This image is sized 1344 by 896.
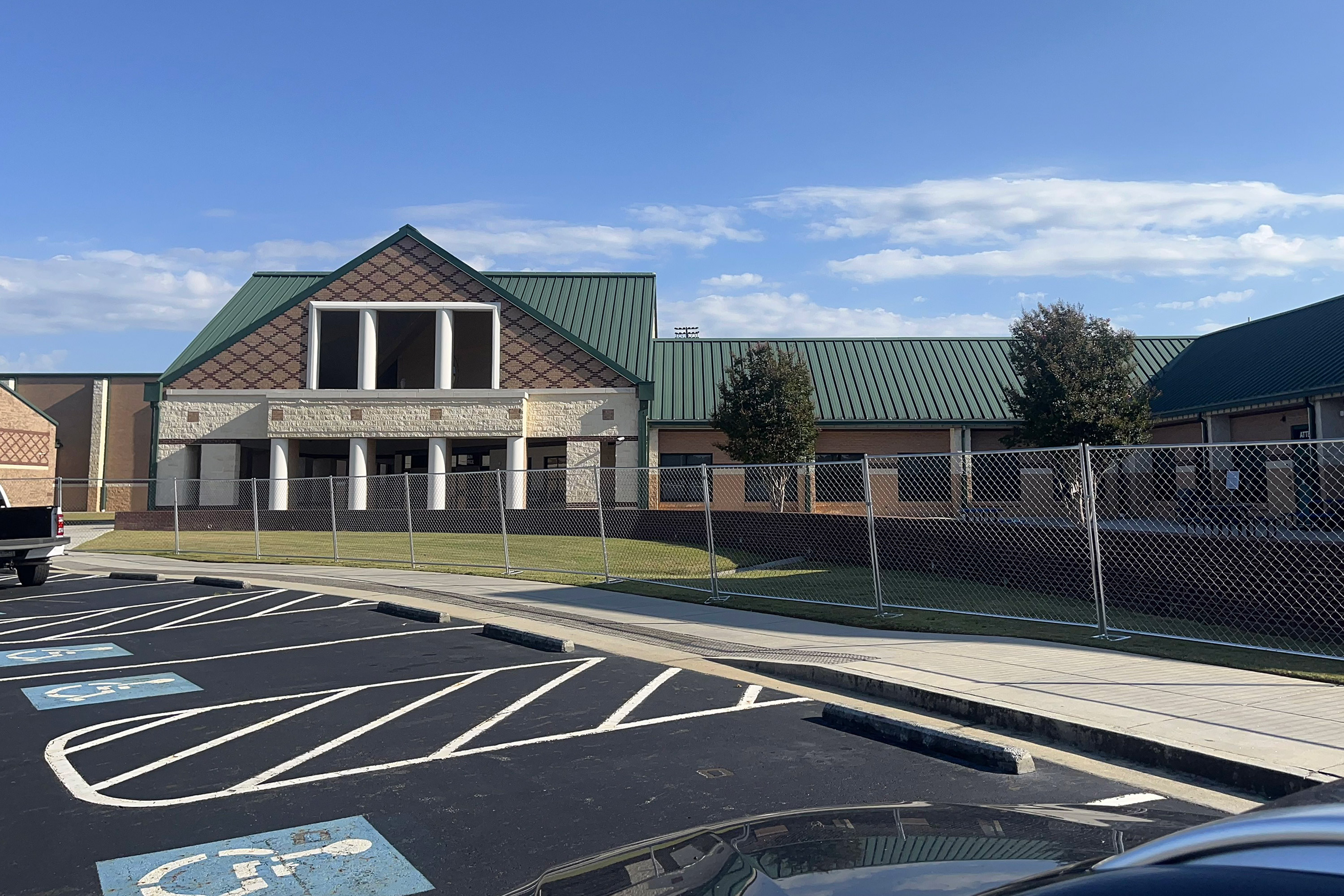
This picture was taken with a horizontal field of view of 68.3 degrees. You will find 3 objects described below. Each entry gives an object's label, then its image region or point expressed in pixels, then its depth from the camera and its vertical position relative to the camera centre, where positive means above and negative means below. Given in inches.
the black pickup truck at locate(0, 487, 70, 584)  653.9 -24.4
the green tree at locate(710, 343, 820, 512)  1104.8 +88.1
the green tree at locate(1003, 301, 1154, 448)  926.4 +100.3
